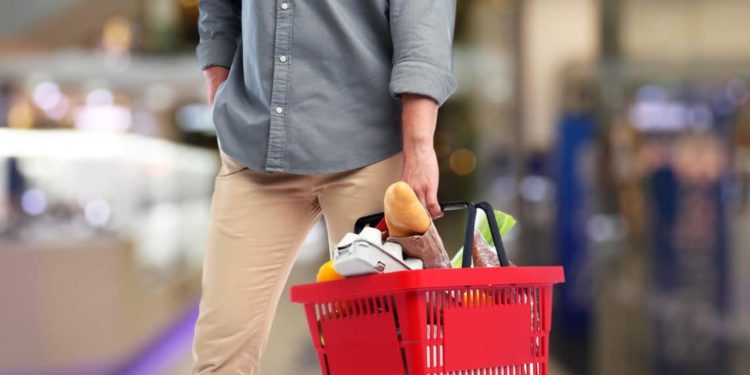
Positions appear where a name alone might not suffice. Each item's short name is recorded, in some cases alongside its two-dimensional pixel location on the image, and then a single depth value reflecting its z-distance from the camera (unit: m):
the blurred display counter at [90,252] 12.63
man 5.42
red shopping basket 5.13
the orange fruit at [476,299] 5.21
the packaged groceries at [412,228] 5.14
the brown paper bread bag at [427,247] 5.21
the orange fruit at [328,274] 5.26
